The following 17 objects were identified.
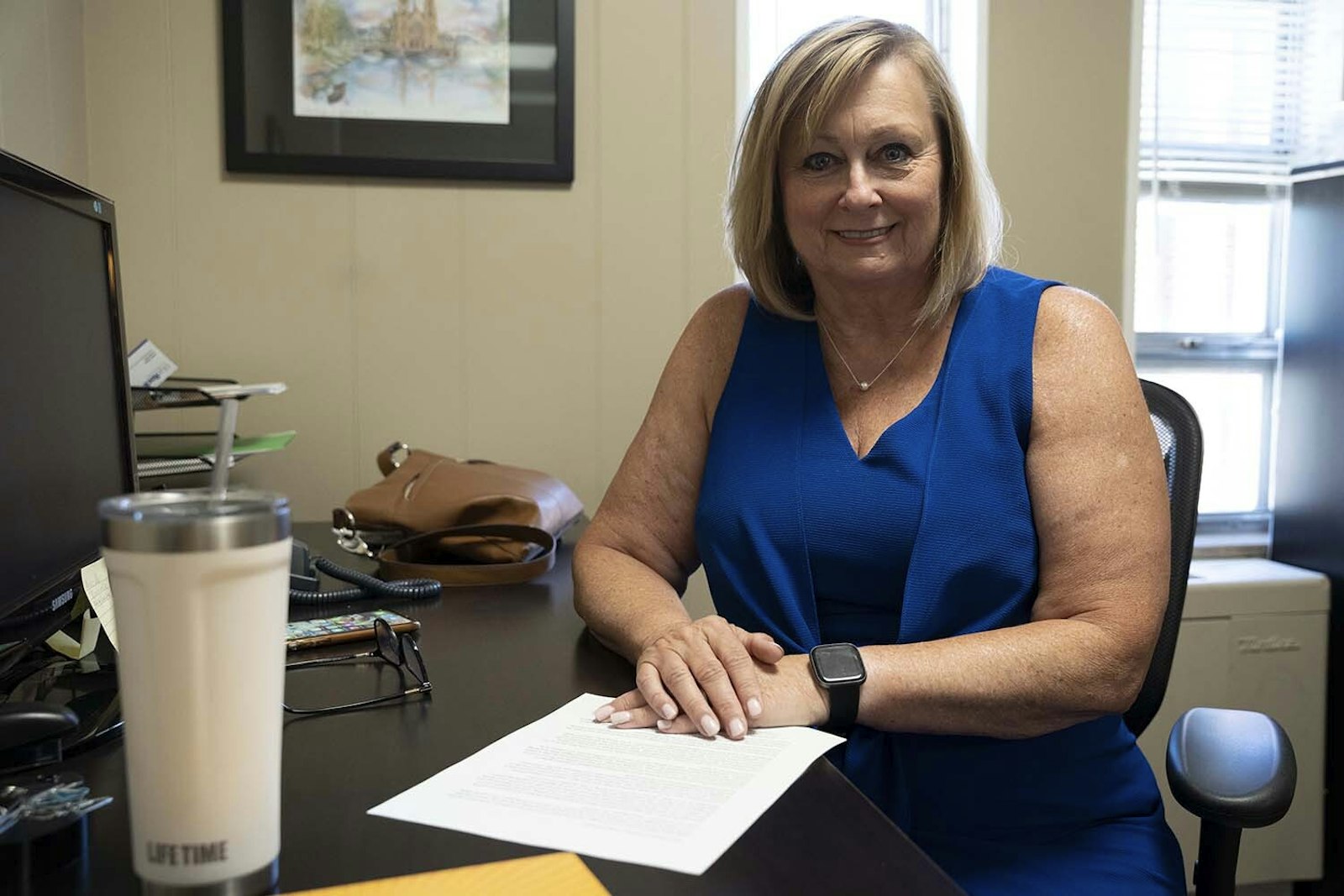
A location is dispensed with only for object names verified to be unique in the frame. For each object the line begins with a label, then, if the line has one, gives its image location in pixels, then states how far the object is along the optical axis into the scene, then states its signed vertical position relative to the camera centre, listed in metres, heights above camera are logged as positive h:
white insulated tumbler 0.49 -0.14
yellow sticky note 0.99 -0.26
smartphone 1.14 -0.29
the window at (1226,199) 2.56 +0.34
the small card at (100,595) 0.95 -0.21
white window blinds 2.55 +0.59
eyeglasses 1.05 -0.29
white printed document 0.68 -0.30
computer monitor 0.88 -0.04
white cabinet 2.36 -0.70
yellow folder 0.60 -0.29
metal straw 0.52 -0.05
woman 1.08 -0.18
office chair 1.06 -0.42
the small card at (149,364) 1.83 -0.02
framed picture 2.07 +0.49
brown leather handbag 1.58 -0.26
